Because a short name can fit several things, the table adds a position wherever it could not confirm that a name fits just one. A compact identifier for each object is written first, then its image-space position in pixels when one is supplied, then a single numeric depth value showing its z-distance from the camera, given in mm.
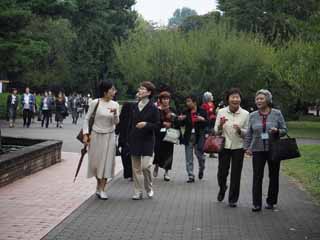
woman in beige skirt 11023
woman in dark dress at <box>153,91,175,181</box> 13922
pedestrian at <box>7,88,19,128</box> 31578
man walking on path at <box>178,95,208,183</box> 14031
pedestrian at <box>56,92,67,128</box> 33188
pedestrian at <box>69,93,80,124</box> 39128
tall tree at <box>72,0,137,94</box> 60750
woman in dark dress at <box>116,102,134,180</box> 12875
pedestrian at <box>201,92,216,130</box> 15613
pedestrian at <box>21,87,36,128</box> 31344
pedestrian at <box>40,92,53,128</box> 32375
